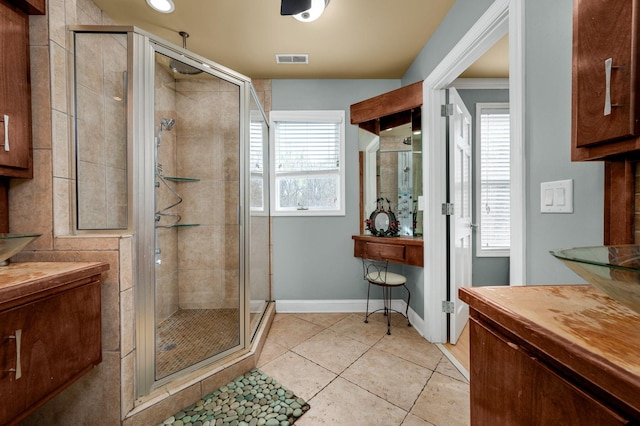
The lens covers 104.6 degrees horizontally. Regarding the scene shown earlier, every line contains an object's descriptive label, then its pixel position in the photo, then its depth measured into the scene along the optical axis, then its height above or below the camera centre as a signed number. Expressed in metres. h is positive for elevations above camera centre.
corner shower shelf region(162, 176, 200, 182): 1.95 +0.26
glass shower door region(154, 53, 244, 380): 1.71 -0.04
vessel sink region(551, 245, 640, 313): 0.48 -0.13
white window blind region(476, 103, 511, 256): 2.75 +0.36
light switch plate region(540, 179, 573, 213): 0.93 +0.05
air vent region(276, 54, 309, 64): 2.24 +1.40
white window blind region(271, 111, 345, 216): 2.67 +0.48
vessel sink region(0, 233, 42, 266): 0.90 -0.12
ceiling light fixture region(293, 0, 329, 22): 1.61 +1.35
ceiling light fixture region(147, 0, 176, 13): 1.64 +1.39
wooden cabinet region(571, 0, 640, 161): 0.60 +0.34
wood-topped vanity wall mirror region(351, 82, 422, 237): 2.19 +0.53
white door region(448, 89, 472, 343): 2.01 +0.00
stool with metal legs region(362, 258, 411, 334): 2.26 -0.65
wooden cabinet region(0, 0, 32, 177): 1.04 +0.52
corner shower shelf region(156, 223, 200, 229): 1.98 -0.12
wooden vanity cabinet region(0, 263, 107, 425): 0.80 -0.47
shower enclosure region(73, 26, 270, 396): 1.32 +0.17
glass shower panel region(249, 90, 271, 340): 1.99 -0.05
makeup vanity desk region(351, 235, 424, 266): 2.11 -0.35
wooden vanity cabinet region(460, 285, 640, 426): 0.40 -0.28
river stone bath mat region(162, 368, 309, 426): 1.33 -1.13
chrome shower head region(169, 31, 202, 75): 1.55 +0.94
